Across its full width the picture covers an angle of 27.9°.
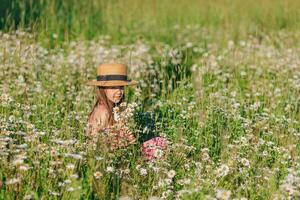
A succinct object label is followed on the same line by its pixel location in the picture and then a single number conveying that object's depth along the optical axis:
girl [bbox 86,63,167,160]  5.88
